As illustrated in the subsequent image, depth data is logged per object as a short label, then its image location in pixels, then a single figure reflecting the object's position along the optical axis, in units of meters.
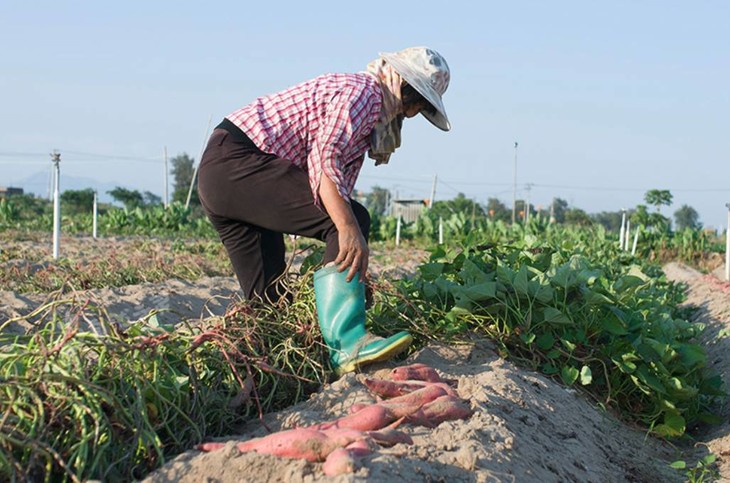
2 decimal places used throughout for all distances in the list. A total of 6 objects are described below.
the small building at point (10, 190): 42.86
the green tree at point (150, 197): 51.78
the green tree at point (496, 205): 62.09
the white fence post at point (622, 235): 13.90
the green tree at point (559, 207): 63.65
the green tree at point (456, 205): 21.21
